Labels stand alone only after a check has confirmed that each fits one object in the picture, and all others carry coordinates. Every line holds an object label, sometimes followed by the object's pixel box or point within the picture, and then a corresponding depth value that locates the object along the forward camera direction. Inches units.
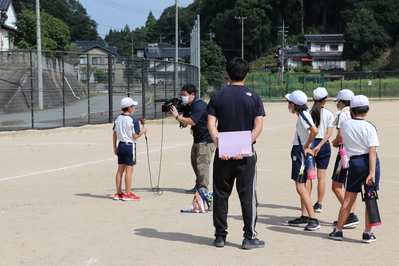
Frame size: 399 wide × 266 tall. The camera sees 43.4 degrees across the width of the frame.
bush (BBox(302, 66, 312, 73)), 3331.9
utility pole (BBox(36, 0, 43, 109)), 965.5
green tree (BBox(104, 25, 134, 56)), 5920.3
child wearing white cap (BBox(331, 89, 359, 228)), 249.4
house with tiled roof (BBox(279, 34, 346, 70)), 3720.5
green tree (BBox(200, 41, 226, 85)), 2878.9
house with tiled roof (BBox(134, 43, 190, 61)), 4588.3
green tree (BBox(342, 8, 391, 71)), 3380.9
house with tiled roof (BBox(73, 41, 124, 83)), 925.8
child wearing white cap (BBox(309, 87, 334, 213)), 261.1
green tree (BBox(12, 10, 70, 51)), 1652.7
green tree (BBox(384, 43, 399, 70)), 3193.9
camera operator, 304.5
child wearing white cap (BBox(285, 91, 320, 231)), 243.4
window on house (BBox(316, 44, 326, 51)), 3762.3
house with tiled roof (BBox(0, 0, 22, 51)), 1868.8
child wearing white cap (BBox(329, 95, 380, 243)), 210.5
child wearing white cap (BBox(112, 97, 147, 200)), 318.3
